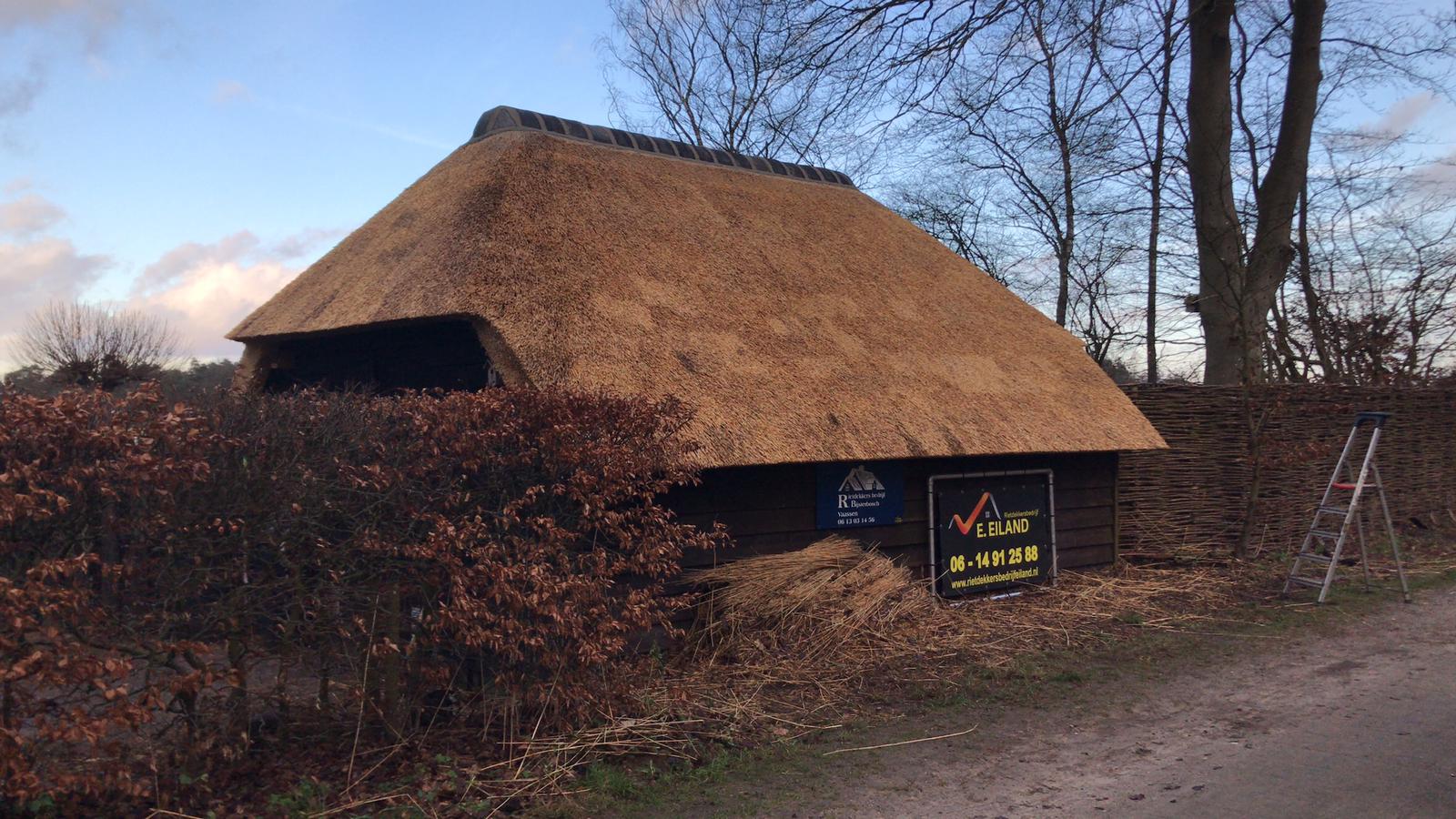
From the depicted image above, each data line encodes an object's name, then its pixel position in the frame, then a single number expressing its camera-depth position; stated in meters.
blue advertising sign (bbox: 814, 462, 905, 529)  8.69
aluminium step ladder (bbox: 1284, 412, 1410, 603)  9.91
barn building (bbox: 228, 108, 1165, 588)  7.77
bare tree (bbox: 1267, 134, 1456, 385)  16.81
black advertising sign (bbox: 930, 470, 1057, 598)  9.62
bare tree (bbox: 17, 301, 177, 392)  20.09
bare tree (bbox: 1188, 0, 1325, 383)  15.10
